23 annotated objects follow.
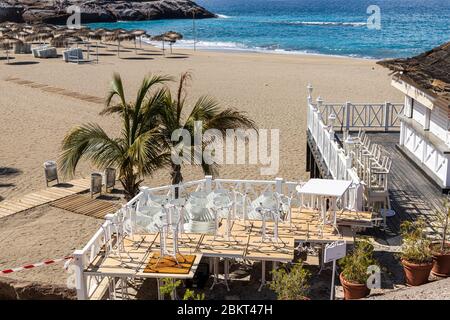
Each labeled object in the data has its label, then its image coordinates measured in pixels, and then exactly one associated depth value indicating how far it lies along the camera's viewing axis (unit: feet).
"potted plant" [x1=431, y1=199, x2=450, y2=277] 27.53
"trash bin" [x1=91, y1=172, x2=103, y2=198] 47.83
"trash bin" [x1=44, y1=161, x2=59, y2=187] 50.14
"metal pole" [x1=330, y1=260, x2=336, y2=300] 24.79
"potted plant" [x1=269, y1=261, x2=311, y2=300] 22.10
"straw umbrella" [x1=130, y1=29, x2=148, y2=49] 160.45
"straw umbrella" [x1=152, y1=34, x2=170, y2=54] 156.70
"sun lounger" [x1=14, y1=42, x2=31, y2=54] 146.00
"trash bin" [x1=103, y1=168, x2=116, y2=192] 49.03
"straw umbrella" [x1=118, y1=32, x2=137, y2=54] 157.79
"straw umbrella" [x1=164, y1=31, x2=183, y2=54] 156.47
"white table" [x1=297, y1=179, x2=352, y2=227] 30.73
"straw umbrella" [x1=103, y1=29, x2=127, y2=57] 157.58
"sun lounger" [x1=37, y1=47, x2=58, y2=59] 138.66
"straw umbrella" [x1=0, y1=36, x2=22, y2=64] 135.76
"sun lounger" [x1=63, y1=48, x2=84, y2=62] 133.08
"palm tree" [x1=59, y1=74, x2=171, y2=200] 34.96
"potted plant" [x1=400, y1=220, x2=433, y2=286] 26.81
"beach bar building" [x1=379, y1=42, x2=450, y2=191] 38.40
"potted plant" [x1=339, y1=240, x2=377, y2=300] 25.54
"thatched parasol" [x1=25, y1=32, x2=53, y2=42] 158.71
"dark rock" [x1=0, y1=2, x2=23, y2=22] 302.25
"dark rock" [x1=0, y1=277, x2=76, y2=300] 31.01
